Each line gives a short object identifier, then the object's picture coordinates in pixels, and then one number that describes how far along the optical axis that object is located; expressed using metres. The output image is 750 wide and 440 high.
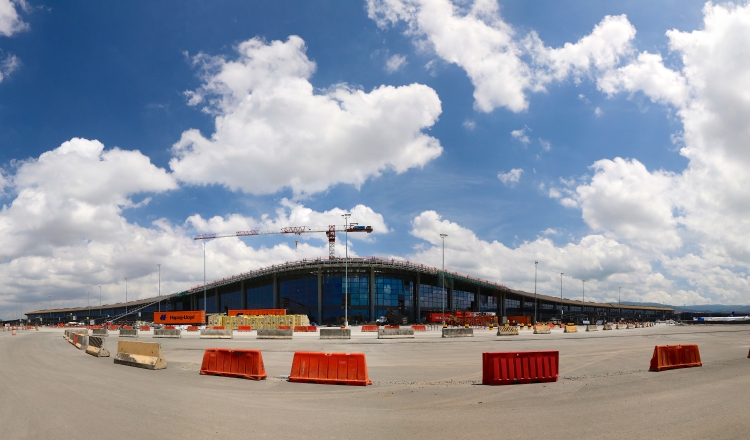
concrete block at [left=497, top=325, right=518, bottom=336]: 47.38
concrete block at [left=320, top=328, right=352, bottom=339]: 41.03
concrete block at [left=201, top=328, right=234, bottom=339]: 42.25
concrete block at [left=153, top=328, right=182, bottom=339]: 47.28
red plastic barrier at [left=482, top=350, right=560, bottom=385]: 14.20
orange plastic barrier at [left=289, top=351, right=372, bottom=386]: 14.32
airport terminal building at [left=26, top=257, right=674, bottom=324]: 101.12
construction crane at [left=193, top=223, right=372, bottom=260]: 145.50
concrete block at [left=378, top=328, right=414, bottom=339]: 43.14
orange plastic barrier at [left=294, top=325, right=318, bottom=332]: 55.91
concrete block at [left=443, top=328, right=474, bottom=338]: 43.31
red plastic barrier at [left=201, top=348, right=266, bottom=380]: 15.43
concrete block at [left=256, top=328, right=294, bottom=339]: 41.44
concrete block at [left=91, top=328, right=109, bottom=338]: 51.03
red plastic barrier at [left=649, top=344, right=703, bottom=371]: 17.70
